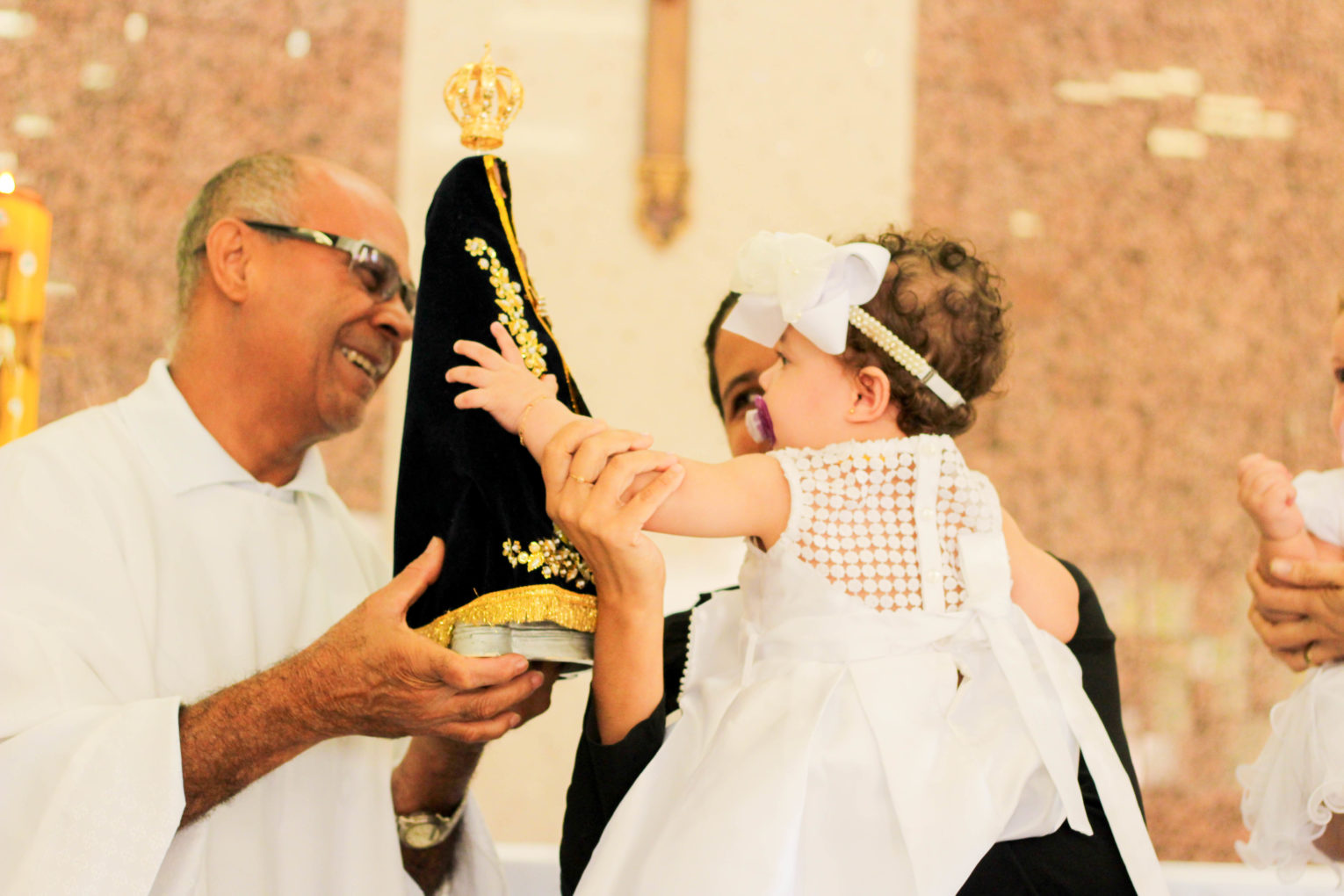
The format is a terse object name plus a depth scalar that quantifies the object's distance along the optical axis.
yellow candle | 3.00
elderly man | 2.52
